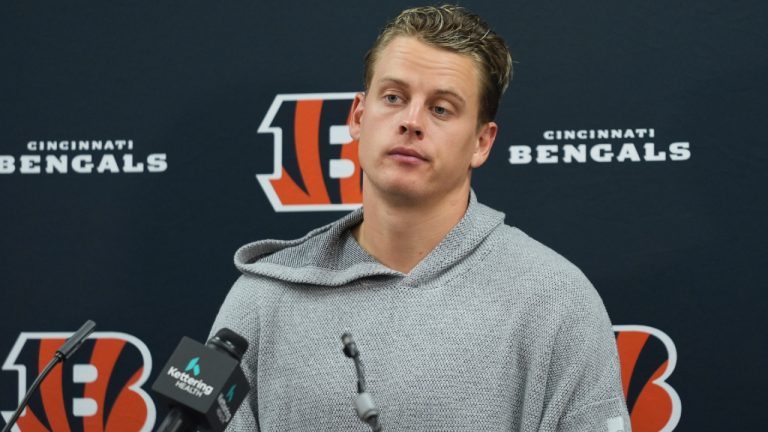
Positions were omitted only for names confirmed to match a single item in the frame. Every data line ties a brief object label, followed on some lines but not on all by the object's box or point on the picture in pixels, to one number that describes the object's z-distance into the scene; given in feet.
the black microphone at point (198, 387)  16.00
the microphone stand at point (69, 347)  16.77
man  17.41
